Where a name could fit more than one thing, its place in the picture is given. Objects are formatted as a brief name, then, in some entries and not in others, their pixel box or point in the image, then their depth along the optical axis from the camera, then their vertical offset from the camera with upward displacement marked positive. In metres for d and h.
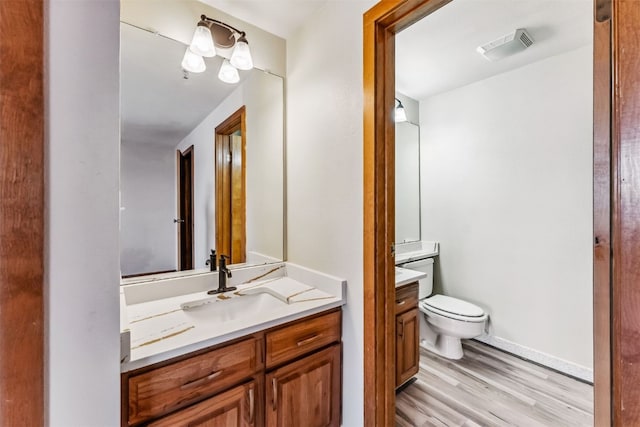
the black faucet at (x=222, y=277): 1.48 -0.35
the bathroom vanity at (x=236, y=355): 0.88 -0.55
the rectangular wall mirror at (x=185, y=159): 1.35 +0.32
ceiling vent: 1.74 +1.15
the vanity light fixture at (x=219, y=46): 1.43 +0.91
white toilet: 2.08 -0.85
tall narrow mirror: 2.65 +0.32
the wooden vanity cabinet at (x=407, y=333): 1.72 -0.80
